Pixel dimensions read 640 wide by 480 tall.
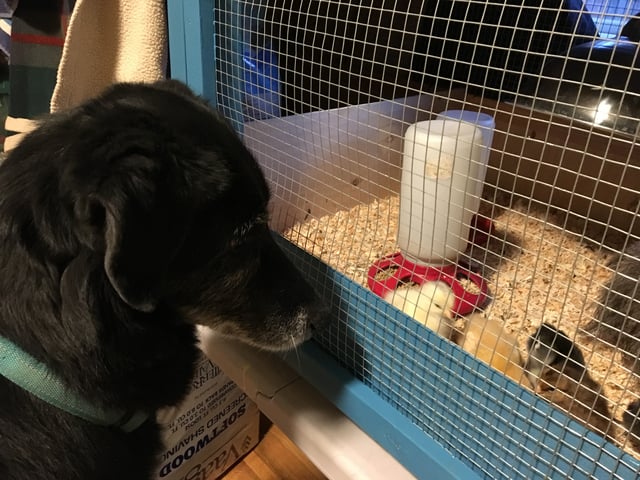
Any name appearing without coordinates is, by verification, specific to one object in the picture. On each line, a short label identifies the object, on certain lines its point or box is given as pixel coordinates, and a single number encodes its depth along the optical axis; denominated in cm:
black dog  57
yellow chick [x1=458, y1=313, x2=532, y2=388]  96
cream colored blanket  121
